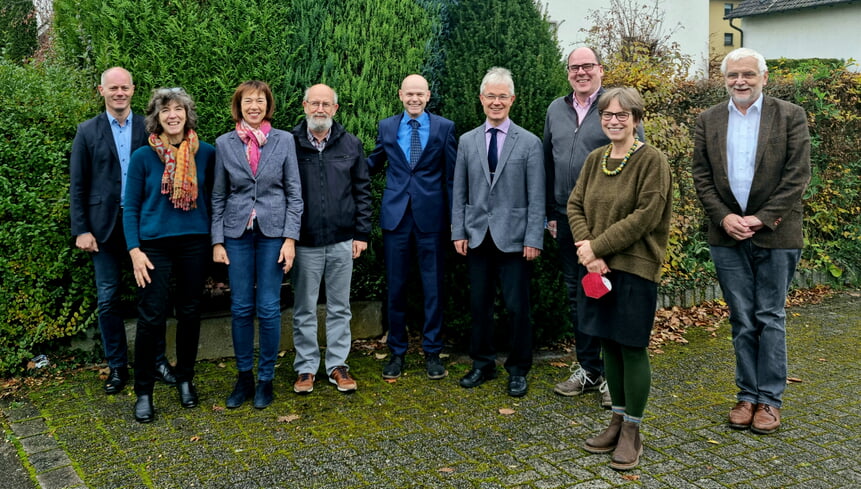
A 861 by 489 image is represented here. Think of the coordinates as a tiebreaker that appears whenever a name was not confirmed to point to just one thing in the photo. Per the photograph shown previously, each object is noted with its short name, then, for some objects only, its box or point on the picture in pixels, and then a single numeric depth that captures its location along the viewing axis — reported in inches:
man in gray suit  200.4
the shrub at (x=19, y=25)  567.8
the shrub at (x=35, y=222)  209.2
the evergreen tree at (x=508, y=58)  227.3
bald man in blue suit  213.9
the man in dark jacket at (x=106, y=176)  199.0
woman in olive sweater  154.6
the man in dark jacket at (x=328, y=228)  203.2
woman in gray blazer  192.1
